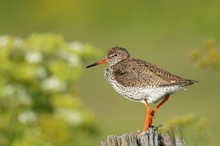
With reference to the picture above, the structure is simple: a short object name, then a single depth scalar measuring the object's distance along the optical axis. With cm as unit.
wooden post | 1115
